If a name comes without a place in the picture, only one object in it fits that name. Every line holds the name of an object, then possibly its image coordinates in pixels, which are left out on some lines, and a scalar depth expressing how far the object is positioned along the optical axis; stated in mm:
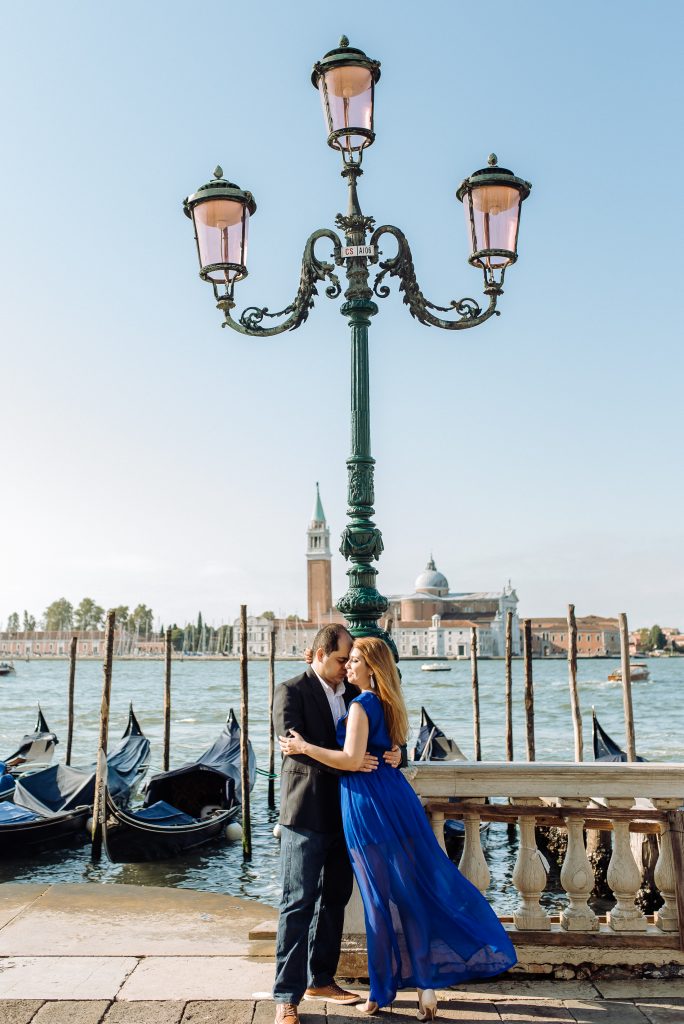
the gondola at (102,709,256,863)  10070
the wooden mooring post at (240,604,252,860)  10672
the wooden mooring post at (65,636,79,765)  17150
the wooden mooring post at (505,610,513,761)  15045
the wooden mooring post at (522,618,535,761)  14317
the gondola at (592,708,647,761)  14203
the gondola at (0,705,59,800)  16500
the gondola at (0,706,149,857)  10094
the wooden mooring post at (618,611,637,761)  14602
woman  2753
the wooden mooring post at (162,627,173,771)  16311
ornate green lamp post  3641
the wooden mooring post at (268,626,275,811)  14501
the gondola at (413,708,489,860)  14195
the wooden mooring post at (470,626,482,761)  17027
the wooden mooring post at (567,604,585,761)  14417
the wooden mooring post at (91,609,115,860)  10000
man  2824
